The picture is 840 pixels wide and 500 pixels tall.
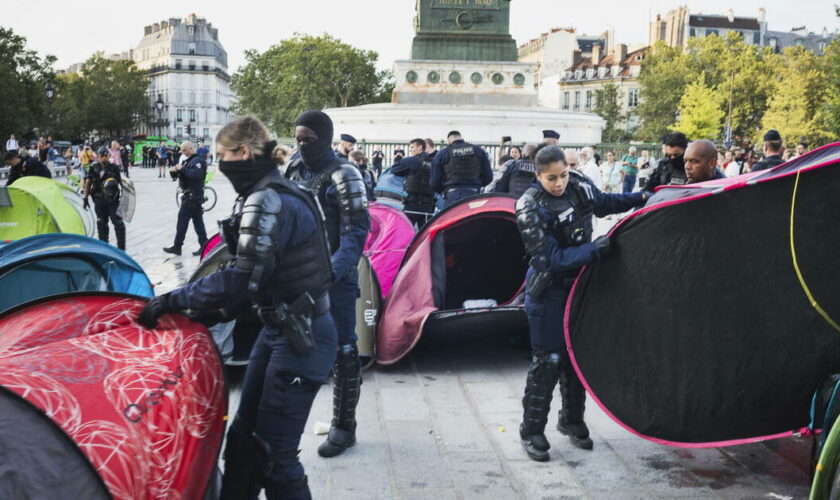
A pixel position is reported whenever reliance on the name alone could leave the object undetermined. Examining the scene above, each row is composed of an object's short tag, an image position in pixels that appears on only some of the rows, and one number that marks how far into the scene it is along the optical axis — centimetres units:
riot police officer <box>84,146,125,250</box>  1275
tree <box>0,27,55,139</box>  4169
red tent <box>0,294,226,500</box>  274
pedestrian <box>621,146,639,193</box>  1977
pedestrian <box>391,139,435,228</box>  1203
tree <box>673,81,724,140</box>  5809
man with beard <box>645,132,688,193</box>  681
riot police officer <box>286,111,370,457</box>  484
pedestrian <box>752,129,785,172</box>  1002
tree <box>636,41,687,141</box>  6681
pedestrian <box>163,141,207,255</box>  1305
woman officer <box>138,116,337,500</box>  342
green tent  975
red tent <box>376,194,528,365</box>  696
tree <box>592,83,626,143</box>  7988
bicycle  2170
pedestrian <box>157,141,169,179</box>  4019
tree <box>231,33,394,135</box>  6384
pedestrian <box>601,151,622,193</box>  2309
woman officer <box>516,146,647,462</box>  472
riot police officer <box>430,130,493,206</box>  1092
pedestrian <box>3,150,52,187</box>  1189
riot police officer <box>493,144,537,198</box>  1041
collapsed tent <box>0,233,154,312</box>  525
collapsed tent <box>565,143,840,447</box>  387
